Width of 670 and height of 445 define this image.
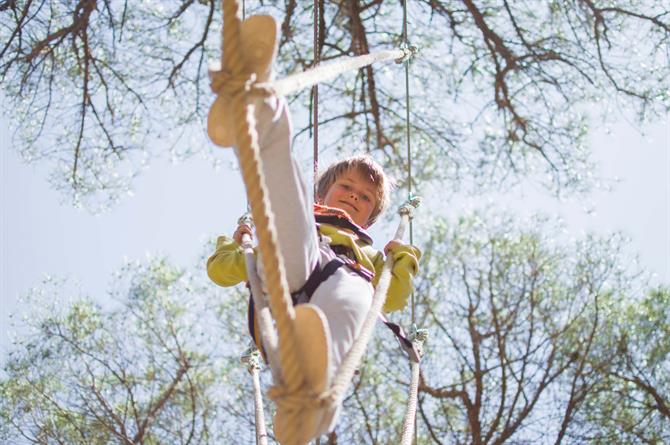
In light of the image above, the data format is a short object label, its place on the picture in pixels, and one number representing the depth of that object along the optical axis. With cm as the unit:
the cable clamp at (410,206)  488
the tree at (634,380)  931
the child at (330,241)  305
